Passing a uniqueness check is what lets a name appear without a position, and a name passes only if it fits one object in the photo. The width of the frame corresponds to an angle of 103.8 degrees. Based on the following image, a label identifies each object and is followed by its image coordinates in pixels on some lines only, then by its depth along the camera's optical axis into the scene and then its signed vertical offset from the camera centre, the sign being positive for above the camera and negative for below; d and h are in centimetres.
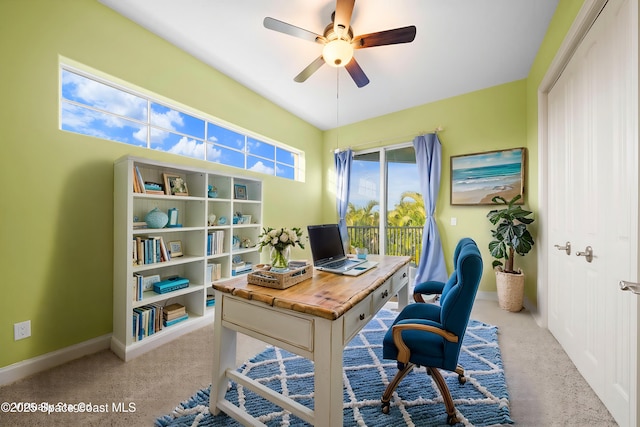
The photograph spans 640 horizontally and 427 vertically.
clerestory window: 209 +92
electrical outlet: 175 -83
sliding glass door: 421 +22
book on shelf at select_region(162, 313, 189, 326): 239 -104
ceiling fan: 186 +143
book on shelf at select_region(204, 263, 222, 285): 271 -66
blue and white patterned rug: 142 -115
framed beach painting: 329 +56
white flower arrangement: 146 -14
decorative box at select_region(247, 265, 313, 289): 138 -36
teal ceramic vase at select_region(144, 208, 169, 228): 227 -5
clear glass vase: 149 -27
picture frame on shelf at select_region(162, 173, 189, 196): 243 +29
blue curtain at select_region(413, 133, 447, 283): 373 +13
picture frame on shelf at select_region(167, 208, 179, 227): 250 -2
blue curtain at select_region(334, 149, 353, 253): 465 +60
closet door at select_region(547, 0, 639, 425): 130 +6
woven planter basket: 296 -88
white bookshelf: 205 -24
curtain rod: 381 +131
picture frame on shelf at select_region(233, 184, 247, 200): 322 +30
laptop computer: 184 -30
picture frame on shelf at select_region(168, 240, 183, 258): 259 -36
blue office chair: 127 -67
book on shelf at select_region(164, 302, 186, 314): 244 -94
